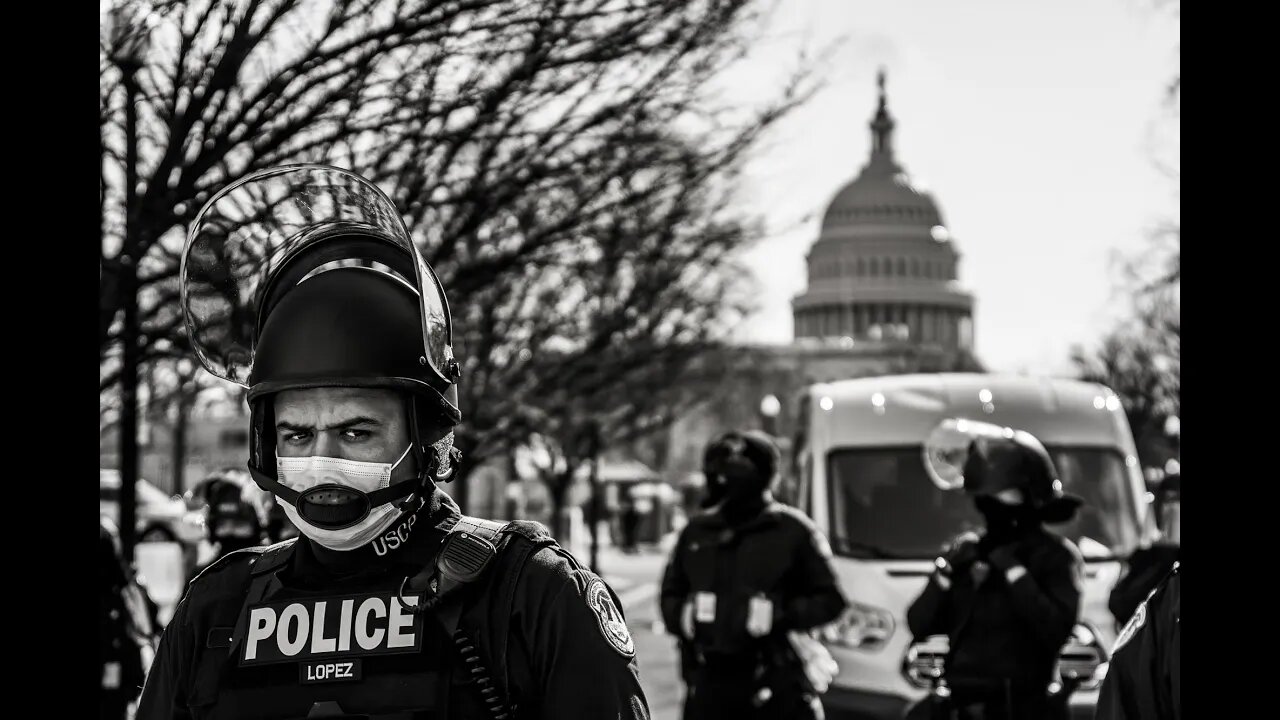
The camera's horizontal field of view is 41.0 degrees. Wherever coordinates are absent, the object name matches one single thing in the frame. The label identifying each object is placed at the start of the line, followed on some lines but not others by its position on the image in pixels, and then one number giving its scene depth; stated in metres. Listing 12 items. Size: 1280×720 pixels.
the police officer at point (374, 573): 2.49
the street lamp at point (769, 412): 38.59
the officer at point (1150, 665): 2.84
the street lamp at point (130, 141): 6.13
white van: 8.80
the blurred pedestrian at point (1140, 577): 5.68
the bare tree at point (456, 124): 6.41
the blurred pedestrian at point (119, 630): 6.07
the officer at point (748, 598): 6.84
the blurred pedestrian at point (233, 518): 6.82
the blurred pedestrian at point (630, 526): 36.97
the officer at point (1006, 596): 5.94
